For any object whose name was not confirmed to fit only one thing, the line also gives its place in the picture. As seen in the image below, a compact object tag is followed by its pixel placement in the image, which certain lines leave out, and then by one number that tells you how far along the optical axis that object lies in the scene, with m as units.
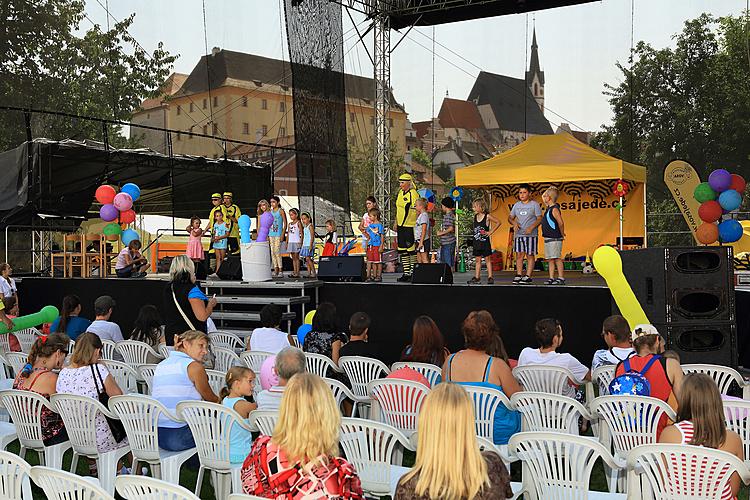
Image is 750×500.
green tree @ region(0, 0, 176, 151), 23.72
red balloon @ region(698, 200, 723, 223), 8.99
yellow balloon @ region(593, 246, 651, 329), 6.23
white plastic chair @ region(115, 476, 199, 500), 2.29
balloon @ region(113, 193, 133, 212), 10.78
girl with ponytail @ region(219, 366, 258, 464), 3.71
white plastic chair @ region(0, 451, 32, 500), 2.68
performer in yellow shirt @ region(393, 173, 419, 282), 10.08
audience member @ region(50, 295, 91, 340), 6.85
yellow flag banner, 13.17
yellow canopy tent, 12.87
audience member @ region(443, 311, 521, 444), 4.03
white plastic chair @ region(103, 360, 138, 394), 5.21
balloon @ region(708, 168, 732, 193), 8.99
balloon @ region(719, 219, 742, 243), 8.86
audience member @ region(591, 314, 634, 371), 4.62
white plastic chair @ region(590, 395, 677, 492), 3.51
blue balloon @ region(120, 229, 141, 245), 11.26
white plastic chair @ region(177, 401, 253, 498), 3.66
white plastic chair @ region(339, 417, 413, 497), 3.29
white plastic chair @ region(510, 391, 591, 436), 3.76
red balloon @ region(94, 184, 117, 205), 10.77
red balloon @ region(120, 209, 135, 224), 11.02
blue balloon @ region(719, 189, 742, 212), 8.84
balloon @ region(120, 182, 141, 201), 11.06
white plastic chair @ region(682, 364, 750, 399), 4.52
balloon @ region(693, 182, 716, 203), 9.10
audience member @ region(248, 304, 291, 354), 5.65
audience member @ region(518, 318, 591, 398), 4.61
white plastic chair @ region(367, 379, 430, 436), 4.11
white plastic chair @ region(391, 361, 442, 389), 4.65
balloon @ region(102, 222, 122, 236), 10.72
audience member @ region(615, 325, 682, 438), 3.95
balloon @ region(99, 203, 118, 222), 10.69
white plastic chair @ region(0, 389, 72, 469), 4.16
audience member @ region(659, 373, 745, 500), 2.83
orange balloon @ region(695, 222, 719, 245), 9.02
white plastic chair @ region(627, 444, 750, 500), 2.57
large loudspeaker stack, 5.75
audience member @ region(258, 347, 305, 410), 3.70
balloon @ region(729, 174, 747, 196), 9.34
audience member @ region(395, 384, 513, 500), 2.20
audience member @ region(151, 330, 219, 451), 4.14
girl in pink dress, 11.20
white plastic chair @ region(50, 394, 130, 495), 3.99
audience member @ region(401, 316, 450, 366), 4.89
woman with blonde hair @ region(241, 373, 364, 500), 2.47
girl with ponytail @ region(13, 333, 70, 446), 4.20
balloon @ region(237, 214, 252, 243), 9.97
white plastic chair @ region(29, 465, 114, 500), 2.41
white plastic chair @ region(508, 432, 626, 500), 2.90
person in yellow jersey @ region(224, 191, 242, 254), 11.98
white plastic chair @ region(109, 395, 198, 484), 3.84
